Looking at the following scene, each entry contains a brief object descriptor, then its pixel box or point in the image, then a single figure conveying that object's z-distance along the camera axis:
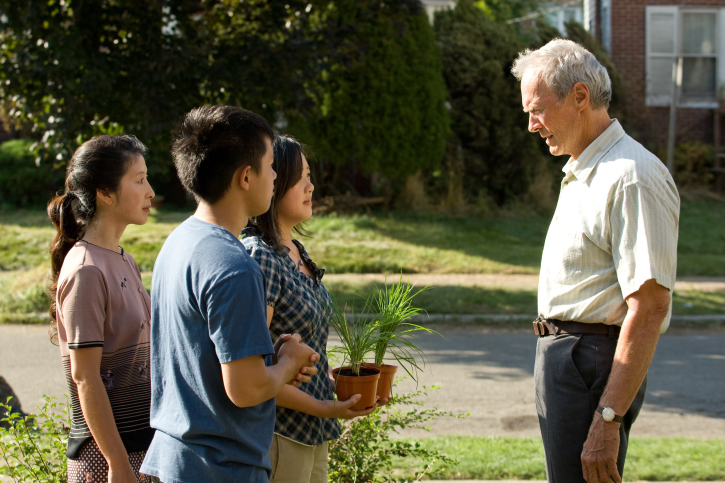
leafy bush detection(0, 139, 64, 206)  17.19
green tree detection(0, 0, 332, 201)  8.04
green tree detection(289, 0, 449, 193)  13.19
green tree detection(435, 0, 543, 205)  14.89
